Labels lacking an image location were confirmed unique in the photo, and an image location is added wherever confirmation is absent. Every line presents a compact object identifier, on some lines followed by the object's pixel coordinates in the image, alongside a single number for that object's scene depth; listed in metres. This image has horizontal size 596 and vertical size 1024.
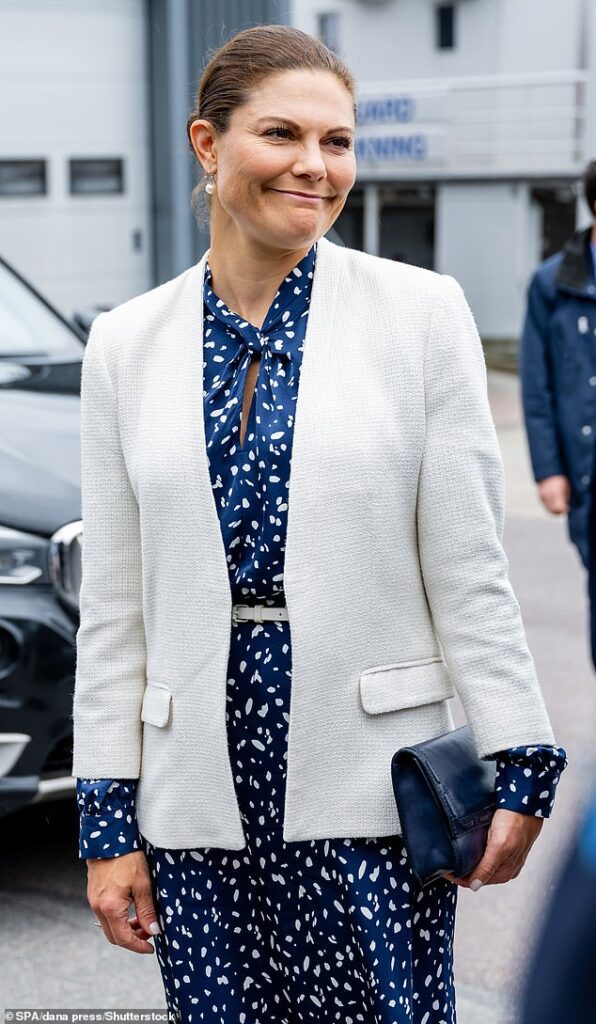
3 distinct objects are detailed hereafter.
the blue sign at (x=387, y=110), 24.97
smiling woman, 2.15
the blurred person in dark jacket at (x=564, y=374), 5.39
